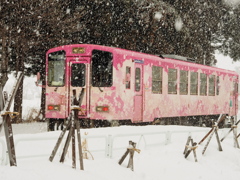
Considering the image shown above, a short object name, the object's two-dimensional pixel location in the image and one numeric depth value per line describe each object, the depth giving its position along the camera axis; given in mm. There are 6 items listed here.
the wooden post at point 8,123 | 6215
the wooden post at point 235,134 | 13047
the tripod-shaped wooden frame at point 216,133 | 11421
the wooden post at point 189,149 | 10312
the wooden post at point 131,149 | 8312
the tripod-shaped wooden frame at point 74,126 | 7230
